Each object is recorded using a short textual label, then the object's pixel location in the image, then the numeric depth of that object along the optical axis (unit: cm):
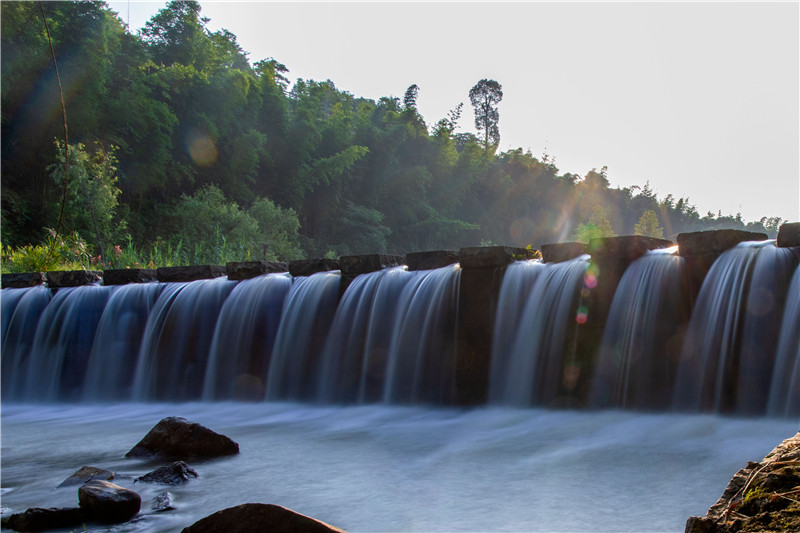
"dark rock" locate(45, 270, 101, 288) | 1028
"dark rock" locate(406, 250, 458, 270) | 767
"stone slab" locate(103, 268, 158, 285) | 1012
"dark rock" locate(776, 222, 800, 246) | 515
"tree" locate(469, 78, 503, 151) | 7390
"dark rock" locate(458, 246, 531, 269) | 690
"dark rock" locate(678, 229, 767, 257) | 558
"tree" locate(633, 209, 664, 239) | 4378
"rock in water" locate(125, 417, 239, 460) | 461
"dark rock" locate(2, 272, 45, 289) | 1057
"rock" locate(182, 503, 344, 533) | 238
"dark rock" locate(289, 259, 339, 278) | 888
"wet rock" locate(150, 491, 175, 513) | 342
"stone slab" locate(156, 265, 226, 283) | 982
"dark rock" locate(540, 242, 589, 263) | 677
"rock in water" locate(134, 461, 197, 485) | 393
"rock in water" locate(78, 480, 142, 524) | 321
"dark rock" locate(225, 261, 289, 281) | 926
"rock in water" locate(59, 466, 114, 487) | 392
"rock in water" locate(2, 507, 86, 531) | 312
